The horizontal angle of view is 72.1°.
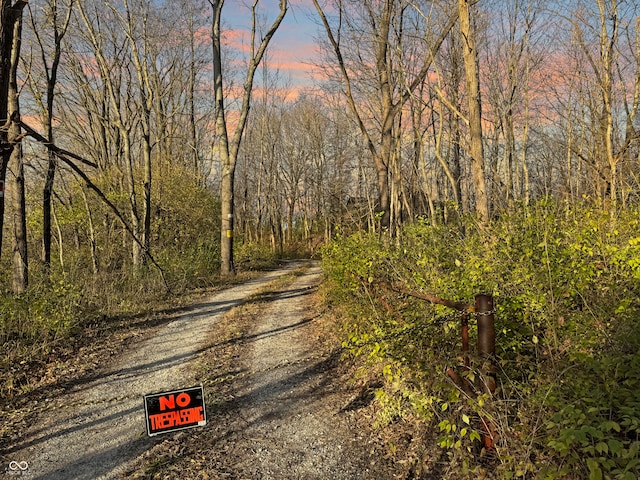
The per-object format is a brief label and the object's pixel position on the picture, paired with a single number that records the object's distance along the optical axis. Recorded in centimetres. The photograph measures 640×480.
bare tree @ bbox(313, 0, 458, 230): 1315
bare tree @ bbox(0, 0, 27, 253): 367
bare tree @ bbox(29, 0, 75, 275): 1064
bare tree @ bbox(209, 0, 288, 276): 1612
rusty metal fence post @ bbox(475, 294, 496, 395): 300
